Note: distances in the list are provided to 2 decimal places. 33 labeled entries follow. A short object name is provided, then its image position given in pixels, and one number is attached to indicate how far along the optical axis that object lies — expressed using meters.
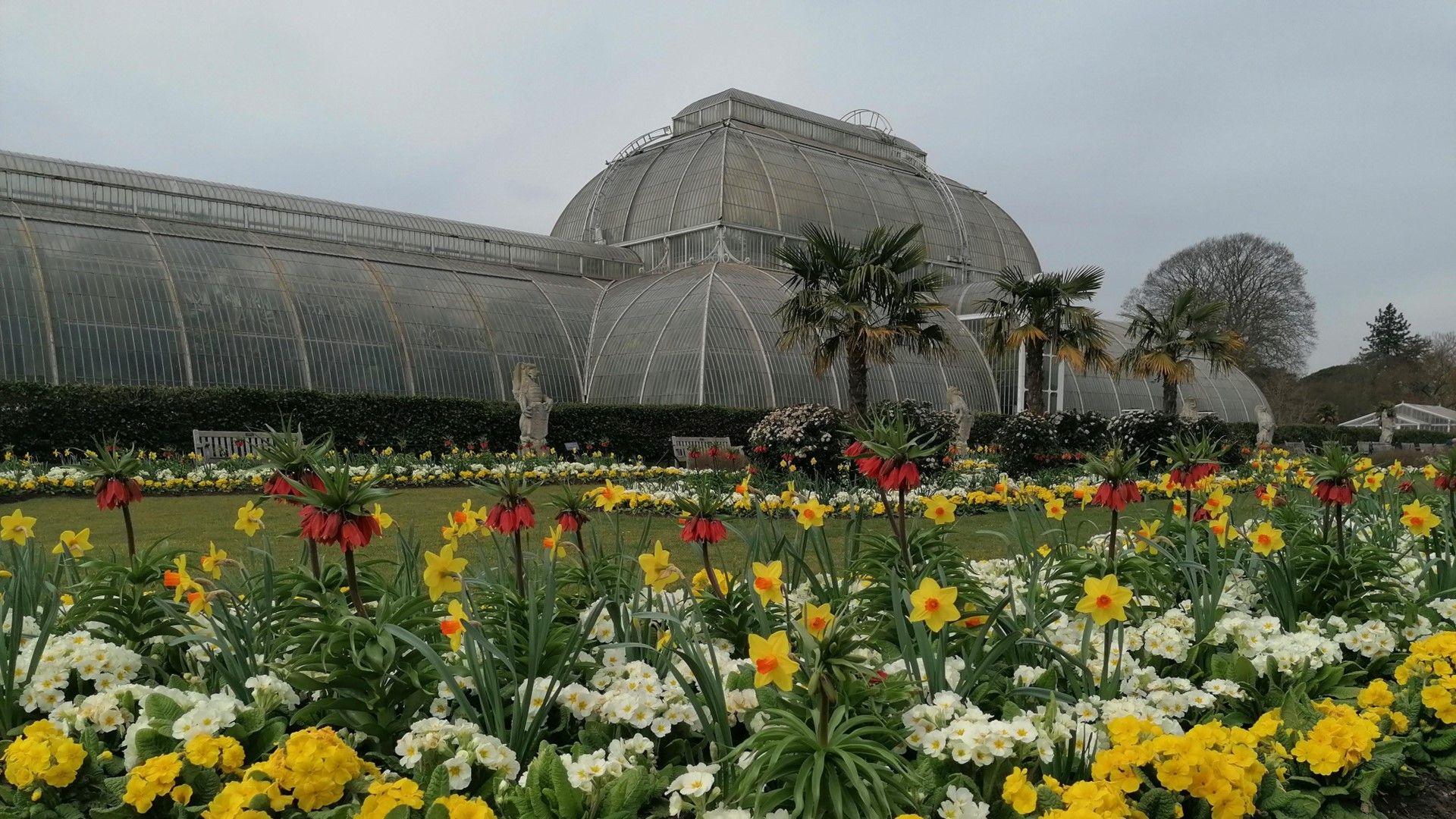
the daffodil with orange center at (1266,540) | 3.65
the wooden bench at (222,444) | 16.02
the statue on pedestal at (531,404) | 17.76
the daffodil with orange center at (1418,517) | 4.07
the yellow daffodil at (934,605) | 2.24
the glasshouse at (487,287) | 20.08
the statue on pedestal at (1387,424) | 31.75
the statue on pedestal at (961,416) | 19.89
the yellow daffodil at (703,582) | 3.27
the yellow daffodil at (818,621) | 2.09
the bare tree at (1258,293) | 47.22
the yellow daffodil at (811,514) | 3.37
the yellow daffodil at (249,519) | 3.37
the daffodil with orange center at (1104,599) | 2.43
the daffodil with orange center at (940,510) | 3.51
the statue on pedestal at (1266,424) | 24.19
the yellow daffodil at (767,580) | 2.48
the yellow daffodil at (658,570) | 2.67
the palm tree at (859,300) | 16.02
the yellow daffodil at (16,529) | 3.40
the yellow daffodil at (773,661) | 1.88
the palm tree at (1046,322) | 21.41
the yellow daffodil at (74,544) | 3.60
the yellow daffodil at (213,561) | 3.06
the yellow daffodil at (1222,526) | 4.03
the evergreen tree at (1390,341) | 63.91
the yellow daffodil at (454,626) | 2.29
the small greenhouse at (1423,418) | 55.78
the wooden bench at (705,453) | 16.92
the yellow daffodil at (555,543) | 3.18
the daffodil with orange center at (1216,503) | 4.51
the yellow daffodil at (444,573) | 2.48
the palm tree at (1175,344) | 24.34
